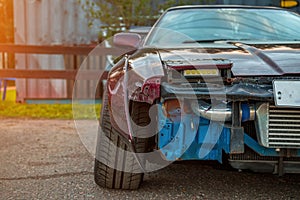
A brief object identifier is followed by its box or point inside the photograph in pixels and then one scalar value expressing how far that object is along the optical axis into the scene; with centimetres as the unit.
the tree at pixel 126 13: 702
